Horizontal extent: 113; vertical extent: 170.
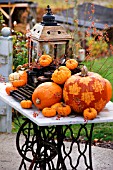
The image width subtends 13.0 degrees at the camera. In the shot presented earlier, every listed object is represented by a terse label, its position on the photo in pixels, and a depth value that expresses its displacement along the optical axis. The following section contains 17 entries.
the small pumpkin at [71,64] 4.30
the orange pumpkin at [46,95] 4.04
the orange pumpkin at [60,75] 4.06
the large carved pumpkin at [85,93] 3.94
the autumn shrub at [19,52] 7.07
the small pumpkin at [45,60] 4.41
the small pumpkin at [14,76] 4.51
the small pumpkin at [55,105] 3.99
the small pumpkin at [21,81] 4.51
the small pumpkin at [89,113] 3.87
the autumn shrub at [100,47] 14.38
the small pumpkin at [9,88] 4.52
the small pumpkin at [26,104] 4.15
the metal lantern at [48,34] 4.53
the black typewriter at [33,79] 4.31
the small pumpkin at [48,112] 3.93
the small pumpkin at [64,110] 3.92
